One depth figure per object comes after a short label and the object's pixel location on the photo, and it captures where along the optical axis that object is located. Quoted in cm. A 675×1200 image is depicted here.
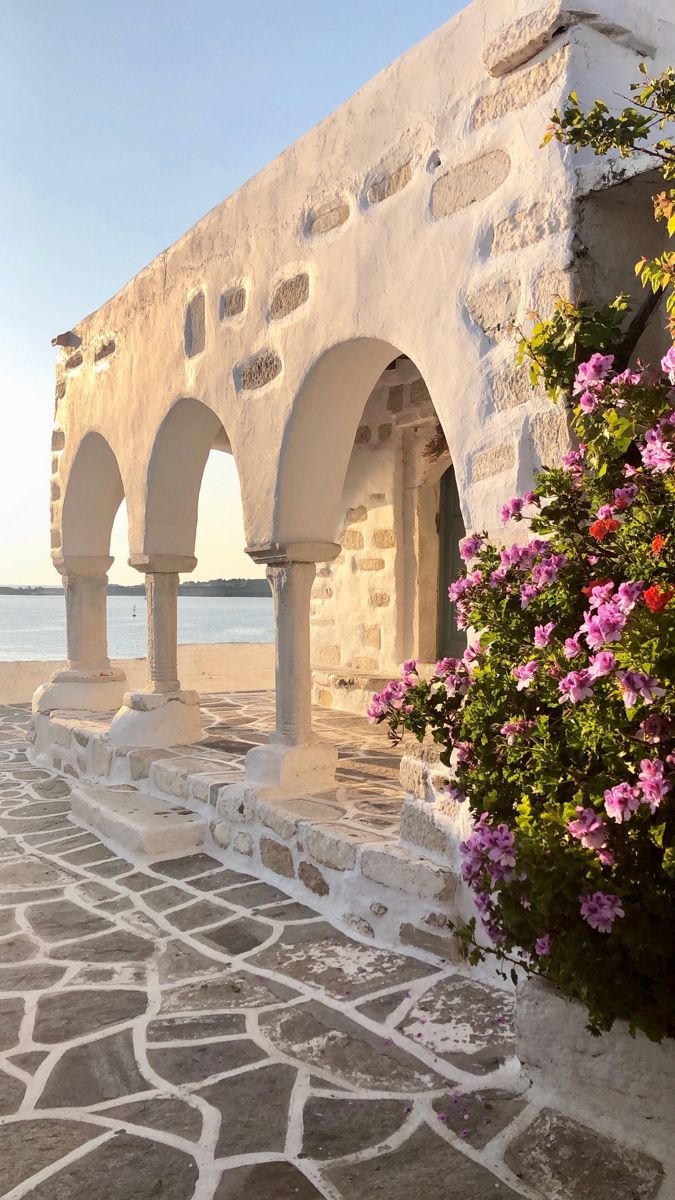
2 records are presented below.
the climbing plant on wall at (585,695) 172
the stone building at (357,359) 271
